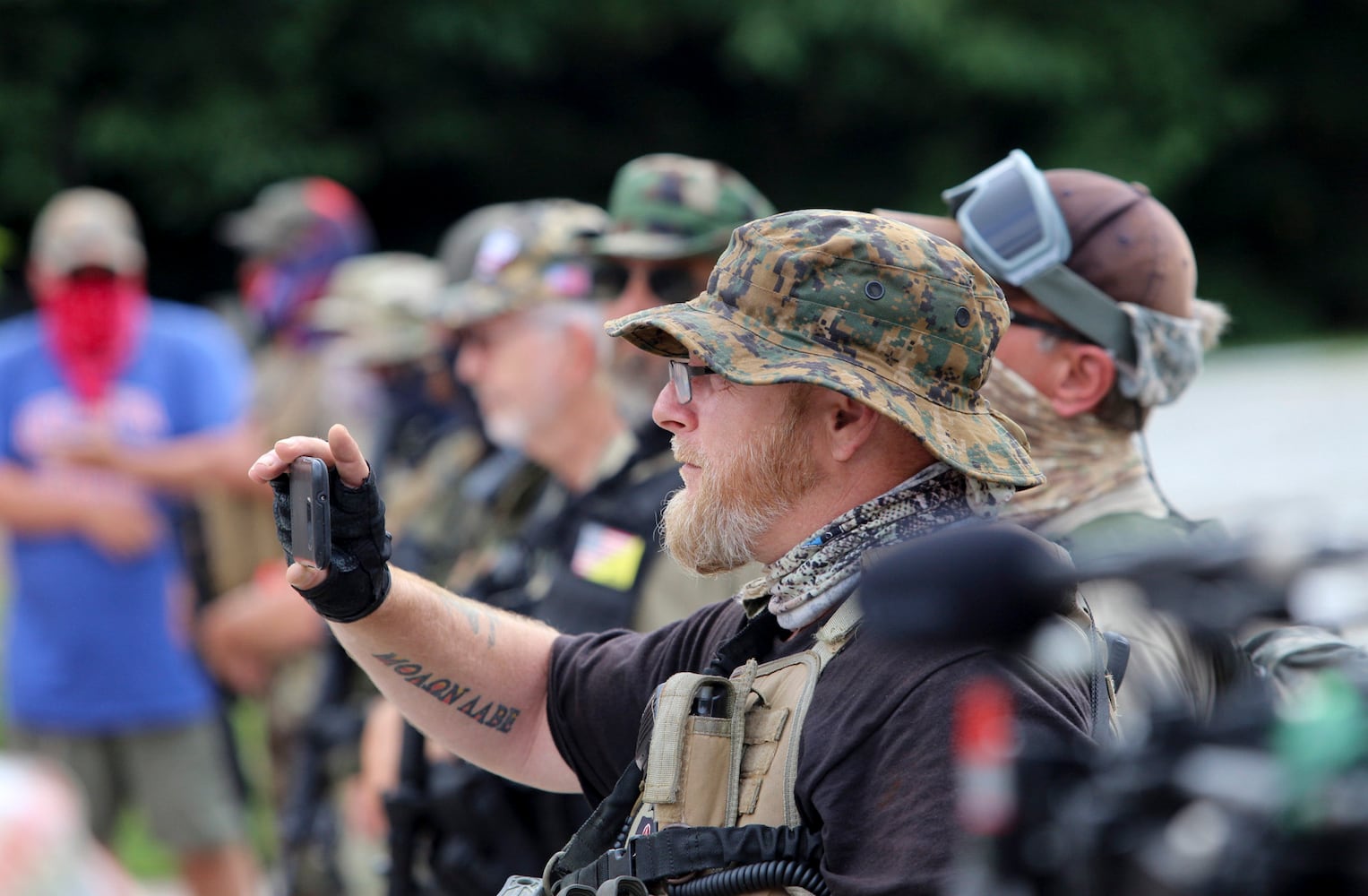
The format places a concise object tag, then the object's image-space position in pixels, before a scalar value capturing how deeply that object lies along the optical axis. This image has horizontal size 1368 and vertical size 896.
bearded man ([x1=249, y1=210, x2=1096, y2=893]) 3.48
